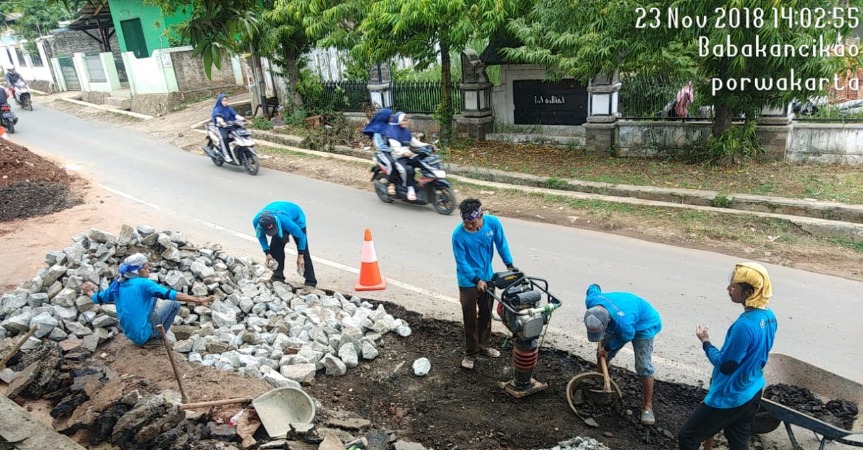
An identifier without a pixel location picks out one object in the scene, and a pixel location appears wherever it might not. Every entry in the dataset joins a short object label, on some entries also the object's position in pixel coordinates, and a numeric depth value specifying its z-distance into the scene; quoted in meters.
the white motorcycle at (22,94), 24.33
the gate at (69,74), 30.13
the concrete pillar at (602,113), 12.30
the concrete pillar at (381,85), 16.25
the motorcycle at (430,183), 10.08
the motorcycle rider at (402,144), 10.34
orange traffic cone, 7.34
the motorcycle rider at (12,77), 24.56
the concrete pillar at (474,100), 14.27
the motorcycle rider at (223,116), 13.20
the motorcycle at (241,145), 13.12
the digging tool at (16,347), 5.14
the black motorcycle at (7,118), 18.81
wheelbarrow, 3.85
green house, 23.80
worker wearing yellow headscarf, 3.61
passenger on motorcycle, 10.52
